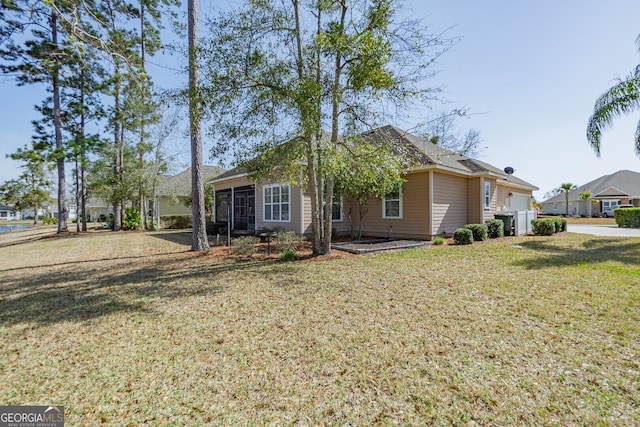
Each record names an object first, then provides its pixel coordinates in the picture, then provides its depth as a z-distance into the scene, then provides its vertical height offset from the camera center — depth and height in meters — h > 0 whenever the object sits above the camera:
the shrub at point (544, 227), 13.70 -0.86
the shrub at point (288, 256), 8.41 -1.26
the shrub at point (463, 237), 10.66 -0.98
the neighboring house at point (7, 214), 59.59 +0.59
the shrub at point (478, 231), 11.48 -0.86
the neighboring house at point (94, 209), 47.07 +1.08
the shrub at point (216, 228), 16.17 -0.80
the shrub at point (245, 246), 9.53 -1.10
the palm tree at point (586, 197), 34.97 +1.38
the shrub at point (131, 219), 20.70 -0.29
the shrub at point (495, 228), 12.43 -0.79
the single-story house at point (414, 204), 11.88 +0.36
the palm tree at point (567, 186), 34.75 +2.75
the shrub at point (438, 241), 10.85 -1.14
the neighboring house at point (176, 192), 23.62 +1.79
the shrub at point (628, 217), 19.27 -0.62
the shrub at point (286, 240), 9.96 -0.95
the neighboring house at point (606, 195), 33.88 +1.60
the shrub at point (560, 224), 14.76 -0.81
